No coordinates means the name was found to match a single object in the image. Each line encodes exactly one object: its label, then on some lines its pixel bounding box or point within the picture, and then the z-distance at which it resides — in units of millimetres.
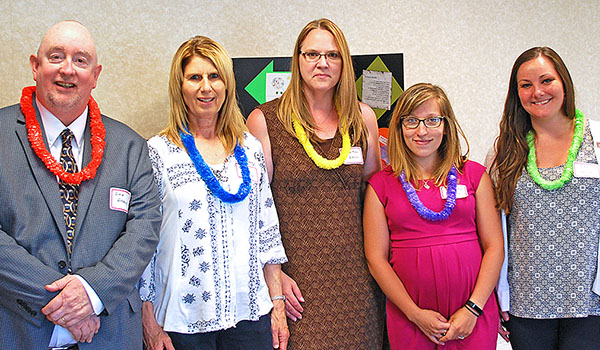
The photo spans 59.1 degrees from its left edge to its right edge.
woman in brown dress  2373
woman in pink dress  2229
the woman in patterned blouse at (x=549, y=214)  2213
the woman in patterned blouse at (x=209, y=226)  2000
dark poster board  3049
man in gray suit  1671
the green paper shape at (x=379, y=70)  3178
